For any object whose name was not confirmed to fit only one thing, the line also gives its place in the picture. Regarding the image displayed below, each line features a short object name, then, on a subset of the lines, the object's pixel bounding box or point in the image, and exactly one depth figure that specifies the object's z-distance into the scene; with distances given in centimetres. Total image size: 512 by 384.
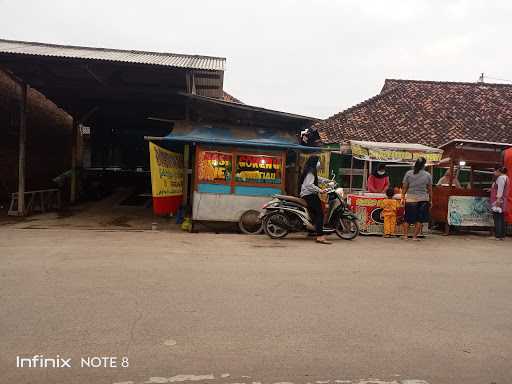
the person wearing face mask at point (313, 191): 796
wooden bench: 1162
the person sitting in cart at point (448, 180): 1049
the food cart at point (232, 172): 971
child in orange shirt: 923
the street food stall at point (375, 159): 950
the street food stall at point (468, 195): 1007
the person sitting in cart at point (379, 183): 1009
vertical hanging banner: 920
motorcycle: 834
